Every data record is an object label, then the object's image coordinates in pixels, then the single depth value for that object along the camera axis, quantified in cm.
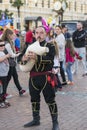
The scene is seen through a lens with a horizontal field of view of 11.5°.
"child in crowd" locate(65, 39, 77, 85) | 1250
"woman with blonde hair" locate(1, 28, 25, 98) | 925
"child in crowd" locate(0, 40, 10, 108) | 909
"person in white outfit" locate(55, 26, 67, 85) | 1233
